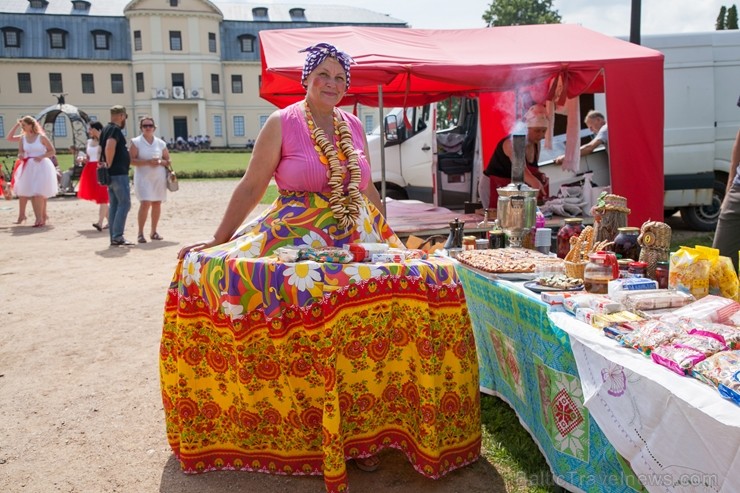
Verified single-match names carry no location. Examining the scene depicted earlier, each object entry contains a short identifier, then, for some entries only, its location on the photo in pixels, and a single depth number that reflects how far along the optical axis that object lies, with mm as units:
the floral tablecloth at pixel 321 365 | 2668
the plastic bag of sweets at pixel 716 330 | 2021
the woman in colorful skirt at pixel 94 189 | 11047
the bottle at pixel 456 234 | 4445
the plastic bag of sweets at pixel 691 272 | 2533
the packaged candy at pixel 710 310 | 2285
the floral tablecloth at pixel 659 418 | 1711
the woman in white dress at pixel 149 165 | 9375
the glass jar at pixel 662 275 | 2781
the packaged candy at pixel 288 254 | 2736
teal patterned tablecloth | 2434
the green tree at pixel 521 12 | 49062
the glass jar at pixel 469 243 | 4168
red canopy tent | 6418
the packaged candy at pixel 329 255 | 2711
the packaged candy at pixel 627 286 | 2598
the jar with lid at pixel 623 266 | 2918
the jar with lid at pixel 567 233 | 3713
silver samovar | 4172
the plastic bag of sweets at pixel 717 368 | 1811
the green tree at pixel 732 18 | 27875
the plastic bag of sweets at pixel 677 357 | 1929
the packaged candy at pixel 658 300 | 2480
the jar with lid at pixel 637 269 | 2893
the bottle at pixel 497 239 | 4199
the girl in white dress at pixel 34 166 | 11047
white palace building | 58281
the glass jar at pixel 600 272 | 2781
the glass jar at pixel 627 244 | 3127
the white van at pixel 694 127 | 9148
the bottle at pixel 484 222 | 6677
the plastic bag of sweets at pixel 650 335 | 2100
